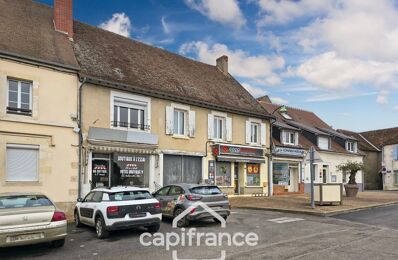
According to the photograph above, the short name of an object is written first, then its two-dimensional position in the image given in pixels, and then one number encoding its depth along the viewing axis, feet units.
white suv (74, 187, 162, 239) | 35.14
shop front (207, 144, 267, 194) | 72.95
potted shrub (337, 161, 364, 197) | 81.61
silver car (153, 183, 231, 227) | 41.91
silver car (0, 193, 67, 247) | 28.81
